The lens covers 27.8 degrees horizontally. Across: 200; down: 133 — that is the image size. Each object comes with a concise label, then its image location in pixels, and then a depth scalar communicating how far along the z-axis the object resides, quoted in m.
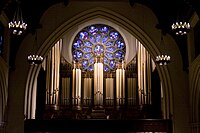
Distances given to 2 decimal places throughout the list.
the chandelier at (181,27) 14.81
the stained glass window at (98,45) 26.81
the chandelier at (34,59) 17.94
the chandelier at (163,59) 18.03
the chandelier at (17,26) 14.52
